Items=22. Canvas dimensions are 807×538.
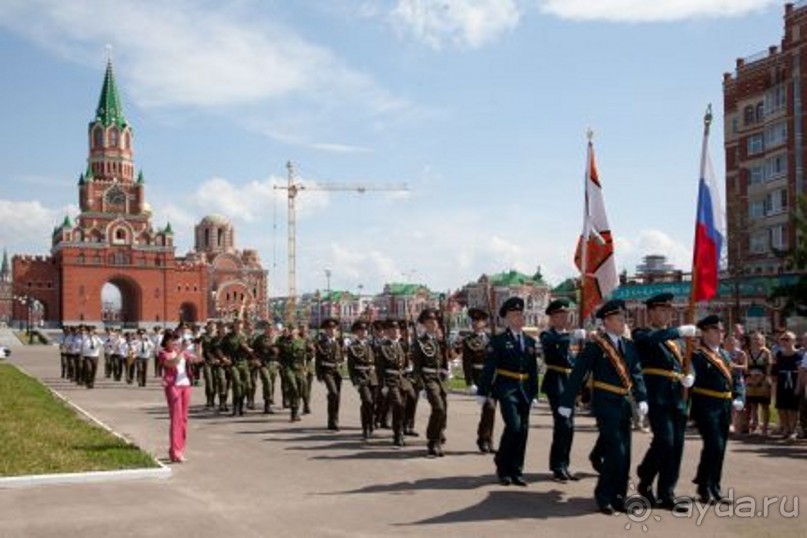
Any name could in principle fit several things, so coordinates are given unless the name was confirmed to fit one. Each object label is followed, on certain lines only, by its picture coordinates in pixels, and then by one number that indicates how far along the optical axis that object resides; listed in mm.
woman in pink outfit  11961
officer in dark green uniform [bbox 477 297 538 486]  10406
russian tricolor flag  9500
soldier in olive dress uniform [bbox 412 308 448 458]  12482
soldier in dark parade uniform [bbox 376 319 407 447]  13438
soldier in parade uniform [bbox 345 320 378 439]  14406
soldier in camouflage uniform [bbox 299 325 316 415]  18047
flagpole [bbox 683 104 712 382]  8930
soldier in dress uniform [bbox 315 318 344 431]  15734
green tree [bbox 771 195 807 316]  35969
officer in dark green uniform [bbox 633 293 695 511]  8727
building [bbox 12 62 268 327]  107312
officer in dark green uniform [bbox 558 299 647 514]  8445
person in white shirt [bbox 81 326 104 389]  26391
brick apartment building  50094
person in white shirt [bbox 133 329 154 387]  28203
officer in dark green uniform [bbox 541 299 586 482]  10914
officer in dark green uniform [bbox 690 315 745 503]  8891
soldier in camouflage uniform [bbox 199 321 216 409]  20031
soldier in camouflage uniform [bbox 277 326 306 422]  17188
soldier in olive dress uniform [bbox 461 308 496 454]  14469
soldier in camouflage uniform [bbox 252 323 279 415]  18438
